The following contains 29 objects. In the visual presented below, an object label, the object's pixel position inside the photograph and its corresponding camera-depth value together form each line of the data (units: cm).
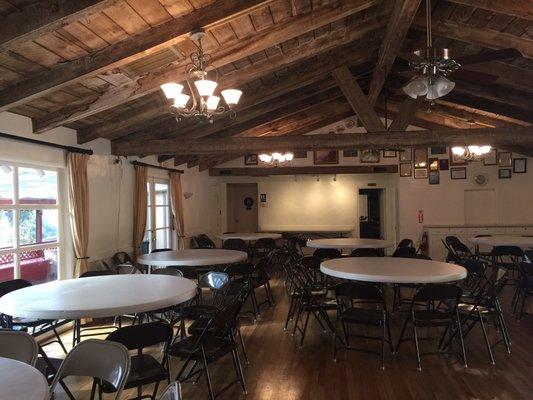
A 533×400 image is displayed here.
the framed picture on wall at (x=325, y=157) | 1018
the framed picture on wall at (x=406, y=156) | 996
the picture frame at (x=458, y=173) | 981
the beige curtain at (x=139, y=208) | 639
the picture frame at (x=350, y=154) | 1013
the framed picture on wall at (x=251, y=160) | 1049
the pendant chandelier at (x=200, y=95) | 345
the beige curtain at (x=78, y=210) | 486
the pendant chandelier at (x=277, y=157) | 831
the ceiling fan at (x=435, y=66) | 328
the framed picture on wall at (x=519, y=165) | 953
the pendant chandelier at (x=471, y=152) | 753
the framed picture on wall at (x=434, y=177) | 989
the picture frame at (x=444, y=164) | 986
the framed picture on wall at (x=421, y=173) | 993
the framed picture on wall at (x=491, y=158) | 962
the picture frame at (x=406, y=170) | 996
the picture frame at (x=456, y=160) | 980
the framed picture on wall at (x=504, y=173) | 959
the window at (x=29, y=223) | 420
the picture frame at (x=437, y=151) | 982
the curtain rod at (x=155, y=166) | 652
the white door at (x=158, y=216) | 733
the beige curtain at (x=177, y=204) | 799
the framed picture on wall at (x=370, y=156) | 996
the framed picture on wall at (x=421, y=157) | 991
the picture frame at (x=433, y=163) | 990
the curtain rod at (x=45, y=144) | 397
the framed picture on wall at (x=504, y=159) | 955
